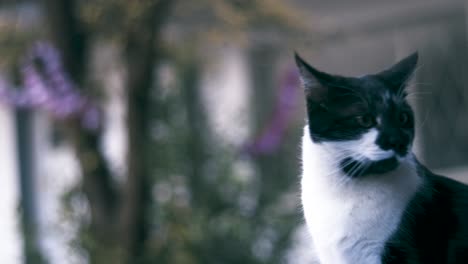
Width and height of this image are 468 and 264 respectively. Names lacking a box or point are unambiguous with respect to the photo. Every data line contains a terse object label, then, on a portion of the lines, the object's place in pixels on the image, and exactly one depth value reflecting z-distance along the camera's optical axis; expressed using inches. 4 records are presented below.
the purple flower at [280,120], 338.4
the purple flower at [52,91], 313.4
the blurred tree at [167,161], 326.9
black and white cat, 108.6
